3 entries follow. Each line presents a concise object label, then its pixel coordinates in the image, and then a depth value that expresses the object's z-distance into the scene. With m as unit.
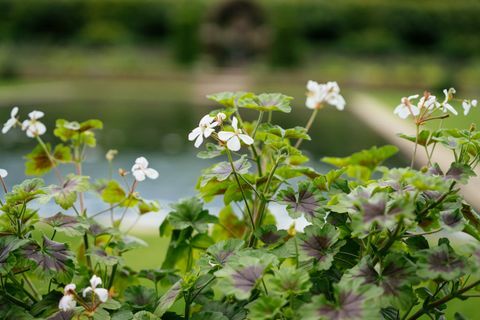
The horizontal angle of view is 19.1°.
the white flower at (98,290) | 1.06
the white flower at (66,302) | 1.06
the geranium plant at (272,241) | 1.06
